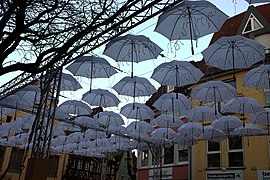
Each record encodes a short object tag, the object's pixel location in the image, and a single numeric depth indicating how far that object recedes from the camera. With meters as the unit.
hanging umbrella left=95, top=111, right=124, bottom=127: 14.17
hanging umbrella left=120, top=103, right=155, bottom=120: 12.84
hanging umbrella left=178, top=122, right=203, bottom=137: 12.59
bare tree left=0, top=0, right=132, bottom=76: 5.90
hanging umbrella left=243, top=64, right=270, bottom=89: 8.81
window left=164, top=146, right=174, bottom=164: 19.34
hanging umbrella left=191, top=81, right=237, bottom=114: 10.05
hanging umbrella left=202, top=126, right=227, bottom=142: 12.52
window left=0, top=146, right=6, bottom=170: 23.59
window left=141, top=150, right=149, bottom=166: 22.07
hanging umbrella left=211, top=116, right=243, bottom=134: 11.56
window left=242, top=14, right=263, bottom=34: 16.29
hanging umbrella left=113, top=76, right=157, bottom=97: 10.59
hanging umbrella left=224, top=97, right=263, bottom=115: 10.25
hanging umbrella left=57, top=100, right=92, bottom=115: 13.02
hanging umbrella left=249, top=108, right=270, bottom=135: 10.79
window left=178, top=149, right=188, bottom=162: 18.02
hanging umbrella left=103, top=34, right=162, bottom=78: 7.97
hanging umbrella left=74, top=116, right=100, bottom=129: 14.80
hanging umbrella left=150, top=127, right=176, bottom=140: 14.31
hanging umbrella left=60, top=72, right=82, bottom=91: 10.41
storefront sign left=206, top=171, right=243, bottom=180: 14.45
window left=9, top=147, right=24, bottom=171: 24.30
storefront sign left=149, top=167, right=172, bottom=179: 18.59
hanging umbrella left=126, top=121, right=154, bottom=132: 14.05
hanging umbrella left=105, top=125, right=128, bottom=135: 15.43
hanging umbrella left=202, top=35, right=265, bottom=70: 7.88
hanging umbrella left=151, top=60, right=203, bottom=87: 9.20
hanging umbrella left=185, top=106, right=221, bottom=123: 11.66
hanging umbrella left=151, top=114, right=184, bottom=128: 13.06
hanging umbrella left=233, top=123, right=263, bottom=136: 12.00
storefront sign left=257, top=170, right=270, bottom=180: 13.43
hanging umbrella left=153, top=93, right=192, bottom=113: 11.41
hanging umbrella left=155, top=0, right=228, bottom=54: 6.65
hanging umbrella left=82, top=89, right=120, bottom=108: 12.11
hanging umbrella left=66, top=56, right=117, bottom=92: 9.32
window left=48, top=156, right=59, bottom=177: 26.87
